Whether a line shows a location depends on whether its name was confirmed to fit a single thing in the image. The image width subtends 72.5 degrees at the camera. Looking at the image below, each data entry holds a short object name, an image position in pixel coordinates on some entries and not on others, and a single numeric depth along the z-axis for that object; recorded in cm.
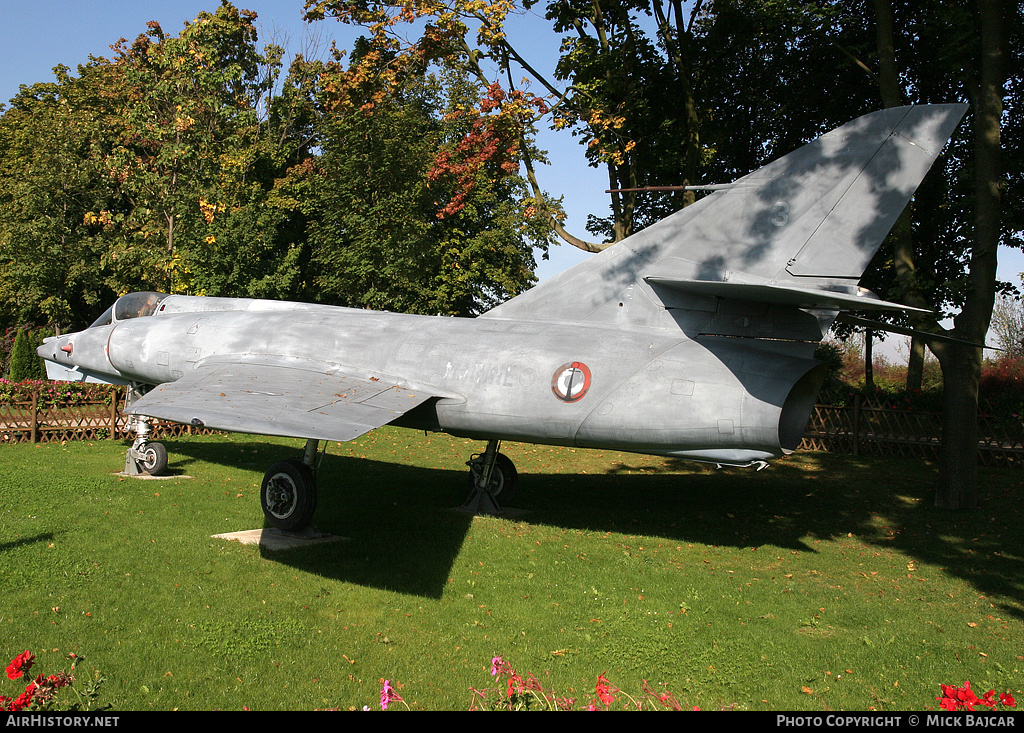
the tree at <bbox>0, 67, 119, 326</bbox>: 3222
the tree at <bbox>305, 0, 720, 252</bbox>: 2103
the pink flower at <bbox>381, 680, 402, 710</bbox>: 420
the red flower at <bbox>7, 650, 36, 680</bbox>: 410
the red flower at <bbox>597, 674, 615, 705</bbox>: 442
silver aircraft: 883
